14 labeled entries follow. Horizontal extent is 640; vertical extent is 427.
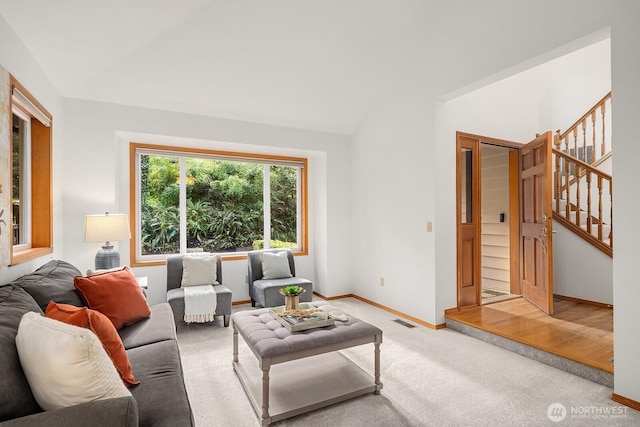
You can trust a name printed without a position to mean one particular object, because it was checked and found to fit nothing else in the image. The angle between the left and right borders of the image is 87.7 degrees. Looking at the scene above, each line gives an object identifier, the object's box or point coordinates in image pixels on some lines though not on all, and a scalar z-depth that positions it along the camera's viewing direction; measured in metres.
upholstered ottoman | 2.03
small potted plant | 2.53
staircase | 4.10
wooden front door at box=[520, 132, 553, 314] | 3.62
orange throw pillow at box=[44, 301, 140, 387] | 1.53
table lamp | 3.15
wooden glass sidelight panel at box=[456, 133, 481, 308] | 3.92
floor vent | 3.68
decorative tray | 2.25
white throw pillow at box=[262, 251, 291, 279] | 4.38
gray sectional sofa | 1.02
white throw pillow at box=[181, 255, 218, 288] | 3.93
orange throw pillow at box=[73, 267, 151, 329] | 2.20
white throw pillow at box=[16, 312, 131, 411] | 1.08
